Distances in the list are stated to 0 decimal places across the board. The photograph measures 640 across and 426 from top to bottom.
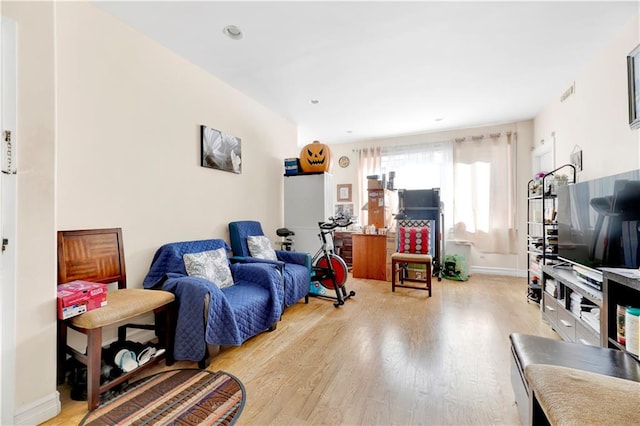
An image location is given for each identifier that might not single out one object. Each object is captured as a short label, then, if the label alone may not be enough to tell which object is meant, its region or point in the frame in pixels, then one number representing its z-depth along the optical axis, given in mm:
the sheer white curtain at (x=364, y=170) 5562
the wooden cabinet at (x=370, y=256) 4383
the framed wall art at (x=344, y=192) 5828
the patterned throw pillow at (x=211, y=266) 2281
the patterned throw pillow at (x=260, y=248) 3089
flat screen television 1582
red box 1463
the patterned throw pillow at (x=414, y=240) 4188
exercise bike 3316
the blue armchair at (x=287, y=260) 2865
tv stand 1820
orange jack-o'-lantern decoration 3908
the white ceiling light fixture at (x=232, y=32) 2176
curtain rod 4606
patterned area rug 1416
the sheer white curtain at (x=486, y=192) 4582
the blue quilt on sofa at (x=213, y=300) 1889
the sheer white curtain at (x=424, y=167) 4988
